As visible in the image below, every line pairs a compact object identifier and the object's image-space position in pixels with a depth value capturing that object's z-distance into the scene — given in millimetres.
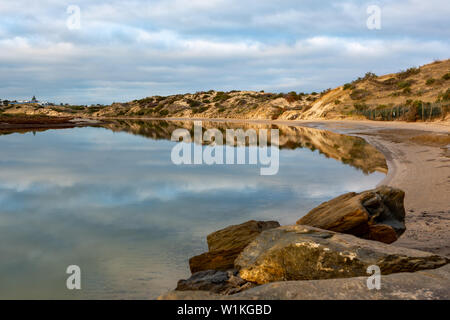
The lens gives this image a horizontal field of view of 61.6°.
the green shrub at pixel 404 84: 45625
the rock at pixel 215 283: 4332
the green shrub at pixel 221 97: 83850
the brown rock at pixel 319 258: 4191
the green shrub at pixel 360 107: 42281
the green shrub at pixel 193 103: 85981
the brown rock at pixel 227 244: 5270
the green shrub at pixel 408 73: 49625
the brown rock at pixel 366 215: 5664
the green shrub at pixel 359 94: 47219
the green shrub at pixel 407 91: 43353
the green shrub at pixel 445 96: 33562
